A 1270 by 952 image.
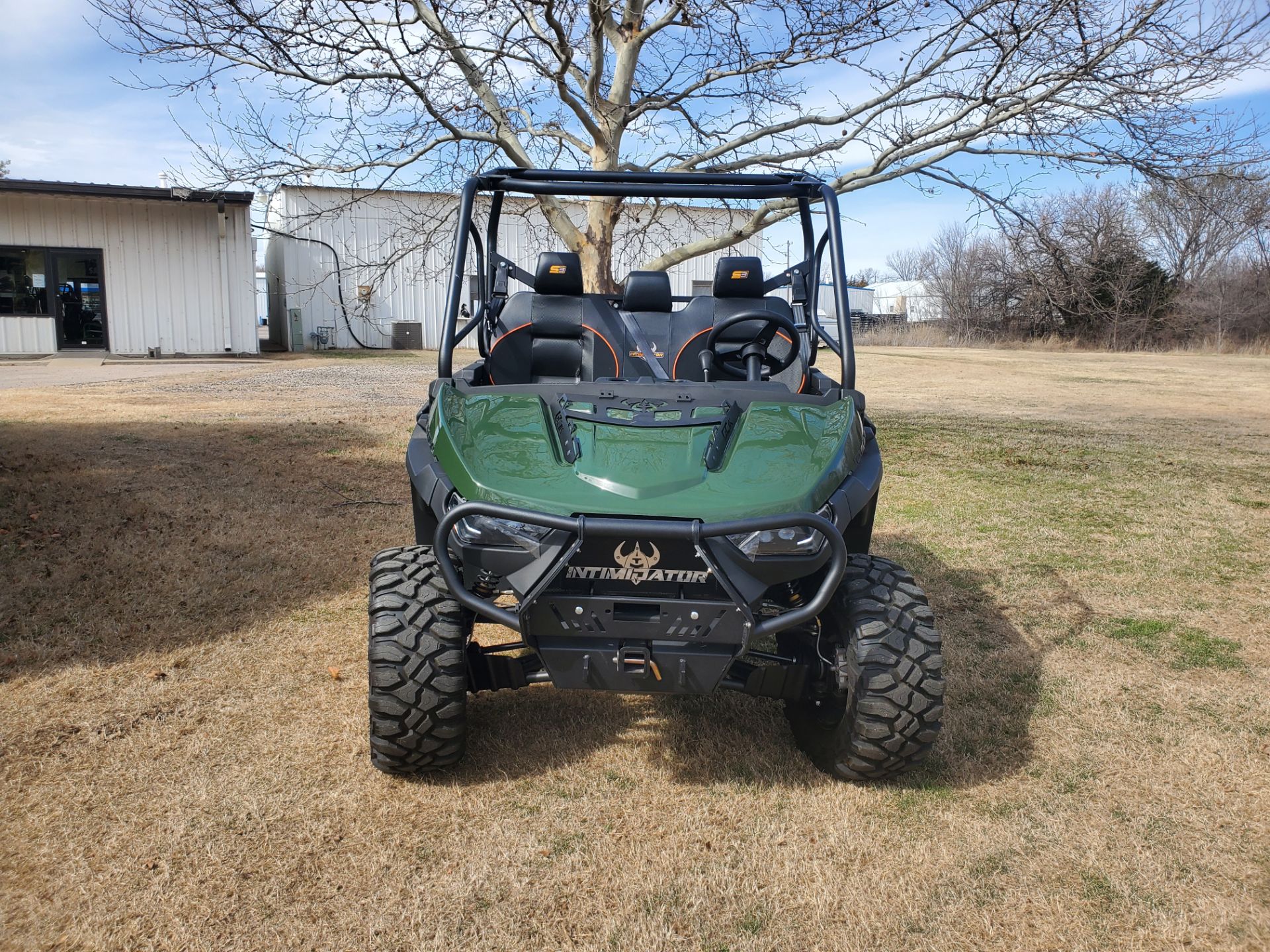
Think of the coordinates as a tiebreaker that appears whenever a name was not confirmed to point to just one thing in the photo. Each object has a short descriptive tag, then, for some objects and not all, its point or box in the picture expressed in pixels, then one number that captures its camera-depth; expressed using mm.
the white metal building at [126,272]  18234
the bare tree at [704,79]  7551
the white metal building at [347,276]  23531
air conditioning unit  25531
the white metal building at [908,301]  43750
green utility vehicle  2328
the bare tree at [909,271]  54344
